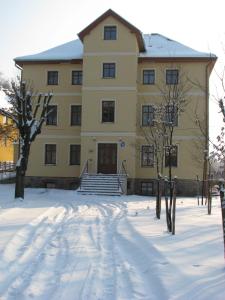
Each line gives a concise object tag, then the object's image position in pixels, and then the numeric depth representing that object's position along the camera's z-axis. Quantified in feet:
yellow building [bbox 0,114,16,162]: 121.49
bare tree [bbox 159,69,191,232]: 26.15
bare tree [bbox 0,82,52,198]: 49.30
